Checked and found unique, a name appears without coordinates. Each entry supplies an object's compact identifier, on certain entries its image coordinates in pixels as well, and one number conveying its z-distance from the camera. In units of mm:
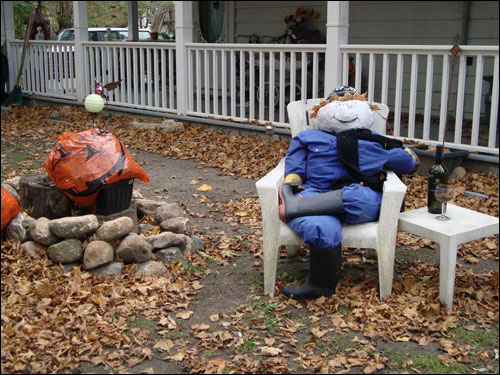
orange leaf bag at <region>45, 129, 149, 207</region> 4547
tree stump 4729
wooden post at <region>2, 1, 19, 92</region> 14359
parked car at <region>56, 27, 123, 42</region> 13594
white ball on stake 5168
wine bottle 4121
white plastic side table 3752
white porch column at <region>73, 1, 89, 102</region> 12094
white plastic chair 3906
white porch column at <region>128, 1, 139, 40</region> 16047
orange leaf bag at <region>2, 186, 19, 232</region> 4223
